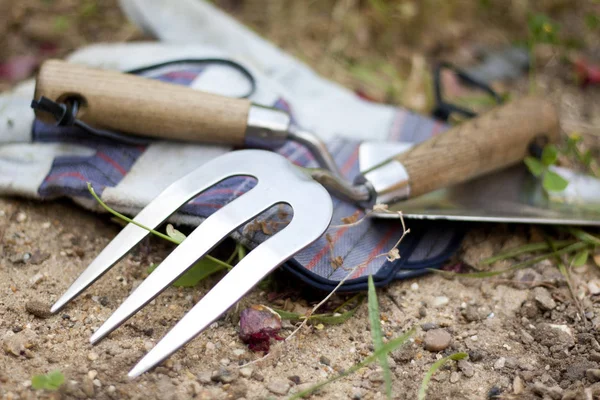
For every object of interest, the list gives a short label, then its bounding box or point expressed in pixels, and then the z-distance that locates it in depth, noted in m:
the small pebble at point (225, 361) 0.61
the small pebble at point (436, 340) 0.63
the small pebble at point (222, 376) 0.60
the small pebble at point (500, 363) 0.62
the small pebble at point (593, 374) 0.61
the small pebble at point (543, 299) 0.66
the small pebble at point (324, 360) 0.62
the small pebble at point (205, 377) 0.60
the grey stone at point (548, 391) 0.60
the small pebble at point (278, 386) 0.60
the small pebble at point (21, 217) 0.68
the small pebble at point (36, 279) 0.64
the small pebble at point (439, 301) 0.66
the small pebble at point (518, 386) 0.61
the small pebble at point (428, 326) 0.64
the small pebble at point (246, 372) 0.61
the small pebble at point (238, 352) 0.62
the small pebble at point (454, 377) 0.62
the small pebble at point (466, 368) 0.62
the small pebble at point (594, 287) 0.67
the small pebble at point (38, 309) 0.62
